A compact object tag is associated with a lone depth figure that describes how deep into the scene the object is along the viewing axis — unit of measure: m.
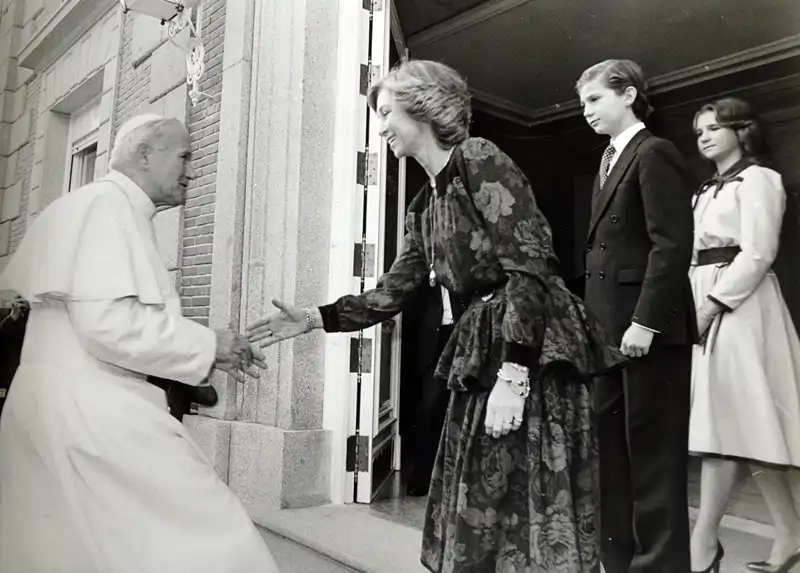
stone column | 2.30
